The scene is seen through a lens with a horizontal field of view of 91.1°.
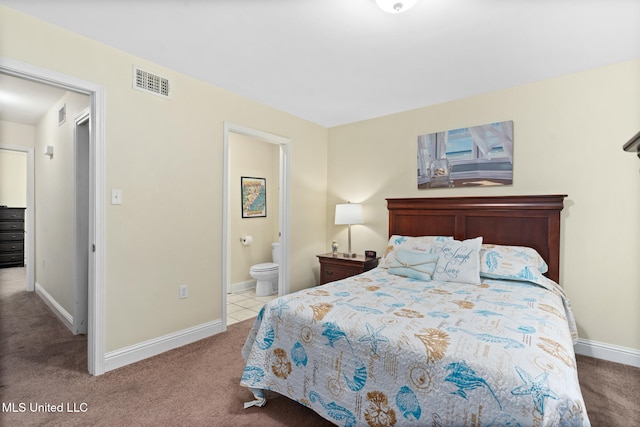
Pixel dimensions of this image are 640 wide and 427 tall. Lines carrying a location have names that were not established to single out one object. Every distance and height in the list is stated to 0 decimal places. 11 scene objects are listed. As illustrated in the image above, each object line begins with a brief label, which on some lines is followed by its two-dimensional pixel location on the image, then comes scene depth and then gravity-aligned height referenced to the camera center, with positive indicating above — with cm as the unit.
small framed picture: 498 +21
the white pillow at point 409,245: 297 -33
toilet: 445 -97
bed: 120 -60
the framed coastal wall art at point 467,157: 304 +57
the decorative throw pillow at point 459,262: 254 -42
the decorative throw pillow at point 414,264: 266 -47
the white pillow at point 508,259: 258 -39
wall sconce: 383 +70
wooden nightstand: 356 -65
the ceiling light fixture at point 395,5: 179 +120
